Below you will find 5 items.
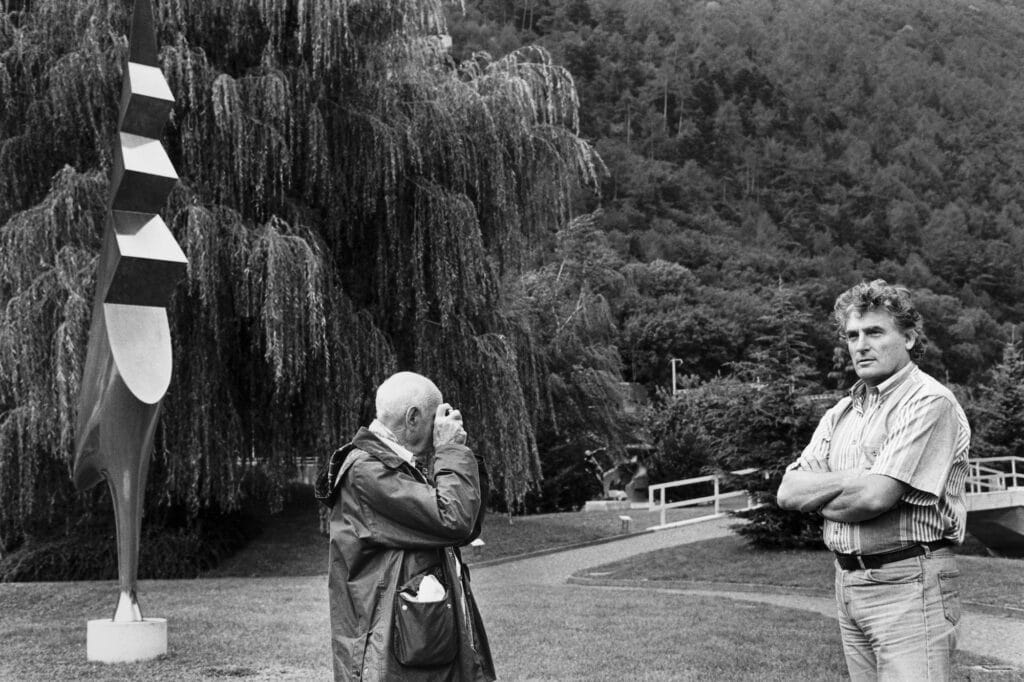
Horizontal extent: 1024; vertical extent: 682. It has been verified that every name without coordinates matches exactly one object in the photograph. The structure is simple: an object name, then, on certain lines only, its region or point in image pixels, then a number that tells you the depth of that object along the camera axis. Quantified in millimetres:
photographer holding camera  3412
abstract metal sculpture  8125
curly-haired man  3301
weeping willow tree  12422
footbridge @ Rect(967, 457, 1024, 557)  23141
